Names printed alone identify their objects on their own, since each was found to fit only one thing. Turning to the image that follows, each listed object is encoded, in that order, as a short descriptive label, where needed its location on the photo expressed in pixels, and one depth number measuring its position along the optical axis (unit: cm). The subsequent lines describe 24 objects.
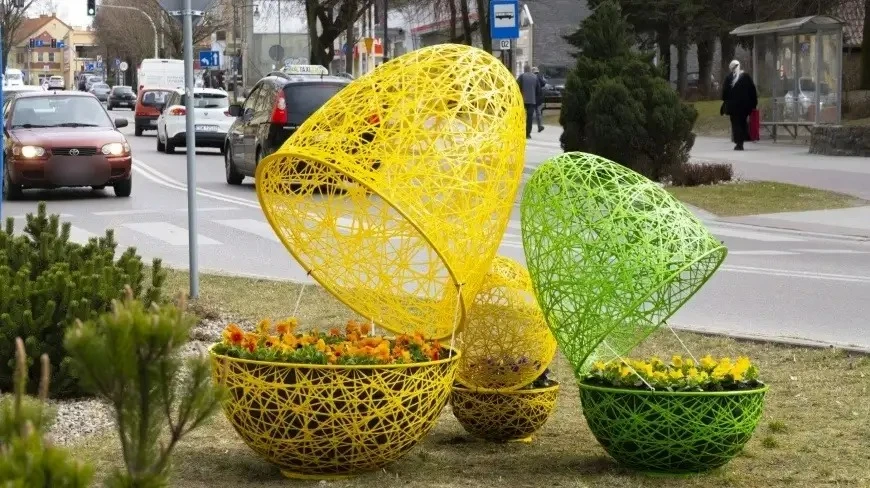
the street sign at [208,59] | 5738
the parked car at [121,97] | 7881
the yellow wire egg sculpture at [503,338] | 644
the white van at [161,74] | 6006
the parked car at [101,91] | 9438
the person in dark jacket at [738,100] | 3083
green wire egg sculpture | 558
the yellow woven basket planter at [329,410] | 530
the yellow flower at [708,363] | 577
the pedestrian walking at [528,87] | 3619
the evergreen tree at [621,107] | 2142
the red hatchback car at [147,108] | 4397
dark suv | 2173
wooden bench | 3358
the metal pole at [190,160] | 1059
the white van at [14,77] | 7419
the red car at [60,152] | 2070
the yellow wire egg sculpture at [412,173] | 575
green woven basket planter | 551
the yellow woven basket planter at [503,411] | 635
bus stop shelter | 3180
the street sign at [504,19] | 2309
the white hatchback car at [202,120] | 3234
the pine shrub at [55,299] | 696
